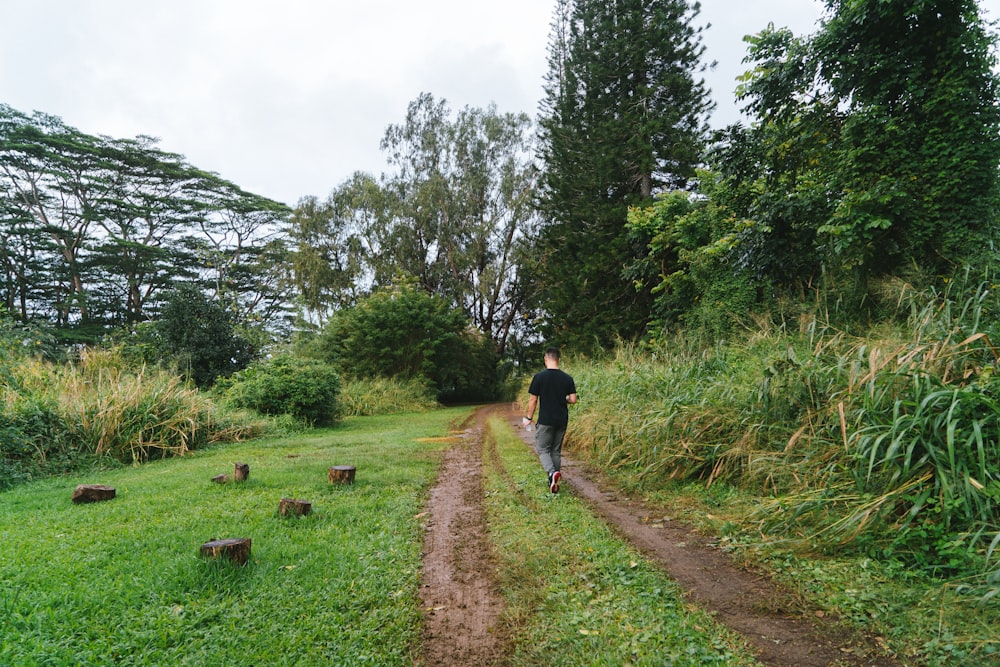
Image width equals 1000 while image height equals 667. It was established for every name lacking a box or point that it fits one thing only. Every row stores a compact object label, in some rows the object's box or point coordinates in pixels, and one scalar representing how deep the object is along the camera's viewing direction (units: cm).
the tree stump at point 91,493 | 501
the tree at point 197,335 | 1686
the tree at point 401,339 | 2344
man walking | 595
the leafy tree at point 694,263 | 1027
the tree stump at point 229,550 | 325
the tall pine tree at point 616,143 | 1744
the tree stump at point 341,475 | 581
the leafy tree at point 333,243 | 2780
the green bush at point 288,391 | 1257
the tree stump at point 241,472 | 584
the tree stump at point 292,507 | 445
